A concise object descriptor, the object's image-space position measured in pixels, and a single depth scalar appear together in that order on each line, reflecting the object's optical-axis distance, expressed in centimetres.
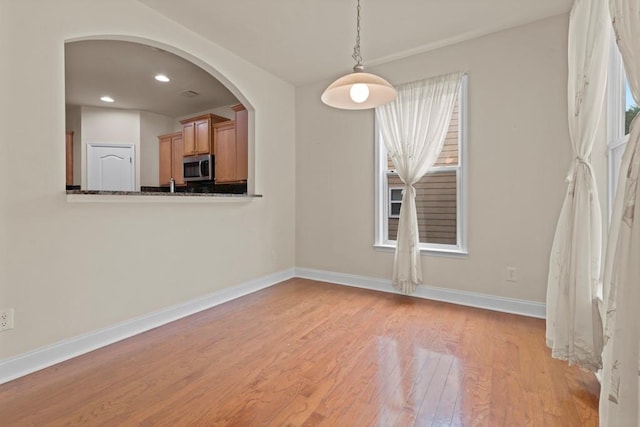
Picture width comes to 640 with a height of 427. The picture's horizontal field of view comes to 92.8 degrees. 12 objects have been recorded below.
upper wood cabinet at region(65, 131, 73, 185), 562
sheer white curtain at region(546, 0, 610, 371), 180
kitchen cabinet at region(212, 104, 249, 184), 413
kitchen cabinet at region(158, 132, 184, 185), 570
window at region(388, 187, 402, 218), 367
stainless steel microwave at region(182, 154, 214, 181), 482
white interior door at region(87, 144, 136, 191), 569
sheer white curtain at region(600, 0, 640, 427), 105
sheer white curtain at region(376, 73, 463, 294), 323
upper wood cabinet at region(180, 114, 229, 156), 486
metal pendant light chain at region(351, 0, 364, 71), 195
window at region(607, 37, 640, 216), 194
